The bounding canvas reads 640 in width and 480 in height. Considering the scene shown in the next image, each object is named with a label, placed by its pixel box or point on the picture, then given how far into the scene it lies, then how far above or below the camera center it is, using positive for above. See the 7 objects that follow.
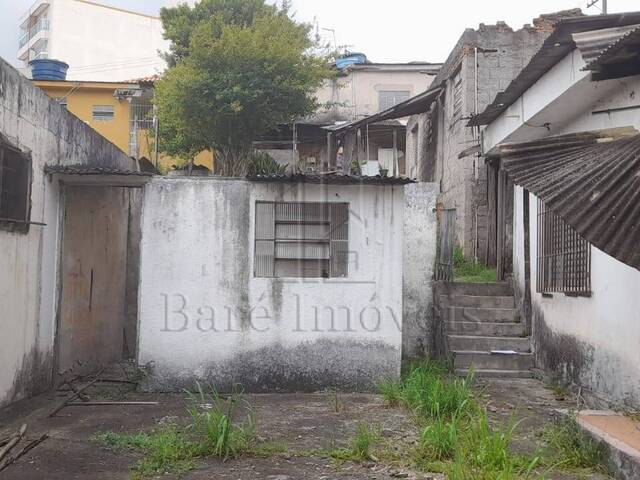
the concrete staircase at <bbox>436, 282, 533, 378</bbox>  8.60 -0.79
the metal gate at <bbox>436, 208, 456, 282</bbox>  9.96 +0.51
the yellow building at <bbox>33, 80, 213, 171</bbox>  21.50 +5.85
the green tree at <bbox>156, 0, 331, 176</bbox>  16.39 +4.97
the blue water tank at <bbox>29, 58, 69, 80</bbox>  21.84 +7.07
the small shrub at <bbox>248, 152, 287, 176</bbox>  8.02 +1.42
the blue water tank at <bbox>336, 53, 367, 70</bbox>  23.11 +8.00
